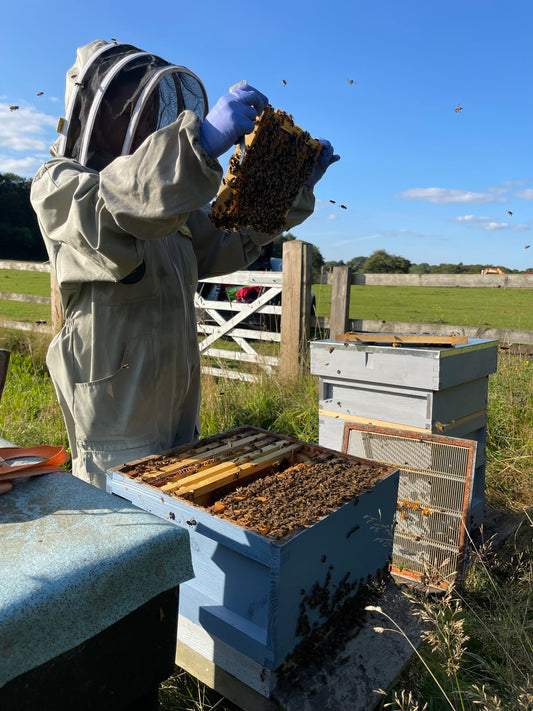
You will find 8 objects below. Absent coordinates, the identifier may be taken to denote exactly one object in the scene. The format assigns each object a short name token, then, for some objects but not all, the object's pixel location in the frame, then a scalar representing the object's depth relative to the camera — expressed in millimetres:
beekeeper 1742
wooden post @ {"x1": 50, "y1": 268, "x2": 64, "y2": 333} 6914
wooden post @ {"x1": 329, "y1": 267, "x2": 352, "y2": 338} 5727
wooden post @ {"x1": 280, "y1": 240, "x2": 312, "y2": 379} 6109
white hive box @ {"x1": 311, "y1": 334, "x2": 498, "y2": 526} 2736
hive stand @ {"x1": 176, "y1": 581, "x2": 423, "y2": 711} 1444
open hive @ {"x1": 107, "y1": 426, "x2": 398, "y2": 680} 1400
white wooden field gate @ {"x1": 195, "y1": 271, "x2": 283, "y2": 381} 6432
